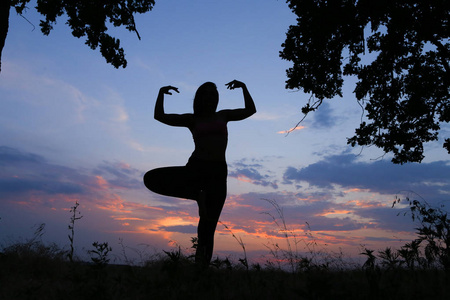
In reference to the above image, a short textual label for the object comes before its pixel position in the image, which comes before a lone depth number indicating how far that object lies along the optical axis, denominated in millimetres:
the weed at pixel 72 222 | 4555
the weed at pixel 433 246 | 3768
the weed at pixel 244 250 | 3269
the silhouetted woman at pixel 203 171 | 4883
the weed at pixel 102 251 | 3473
